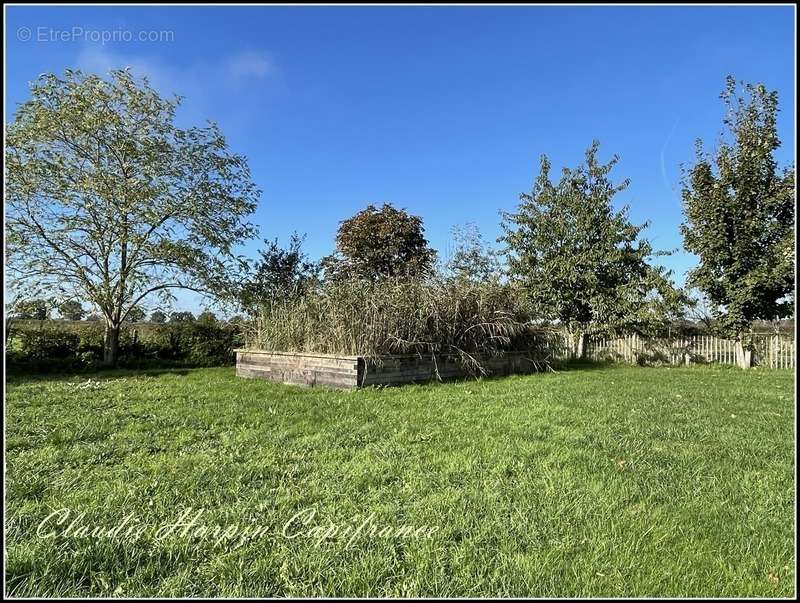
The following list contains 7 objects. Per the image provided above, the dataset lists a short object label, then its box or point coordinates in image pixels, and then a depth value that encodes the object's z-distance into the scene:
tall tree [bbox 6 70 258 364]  9.47
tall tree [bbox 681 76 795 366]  11.38
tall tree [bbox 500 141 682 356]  12.81
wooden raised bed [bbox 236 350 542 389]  6.58
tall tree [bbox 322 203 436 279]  16.66
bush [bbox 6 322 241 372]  9.24
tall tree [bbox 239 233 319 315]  11.22
